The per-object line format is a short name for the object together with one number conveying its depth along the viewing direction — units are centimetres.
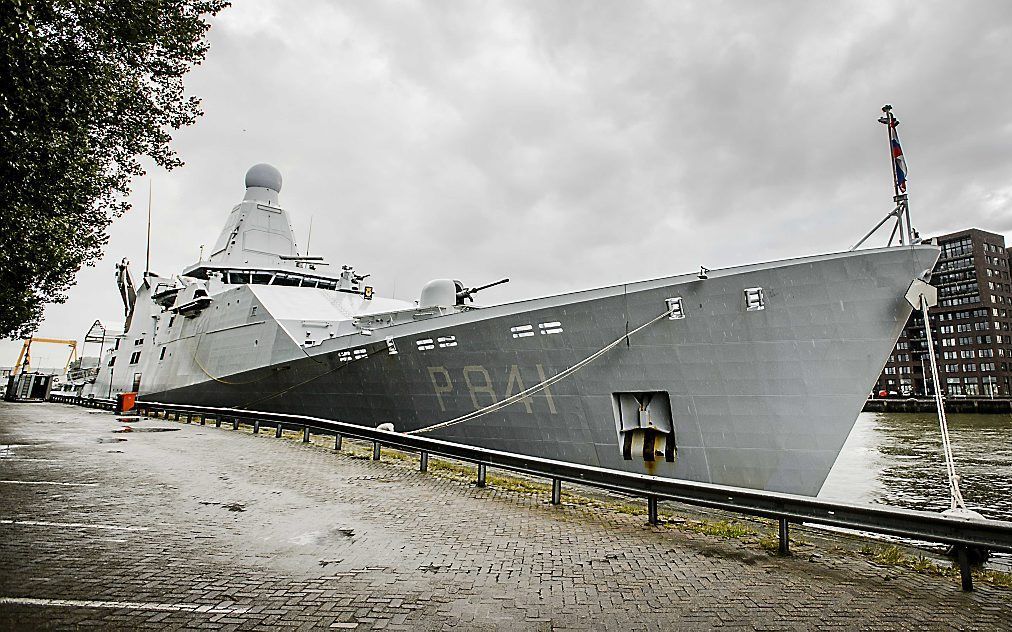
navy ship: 780
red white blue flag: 764
